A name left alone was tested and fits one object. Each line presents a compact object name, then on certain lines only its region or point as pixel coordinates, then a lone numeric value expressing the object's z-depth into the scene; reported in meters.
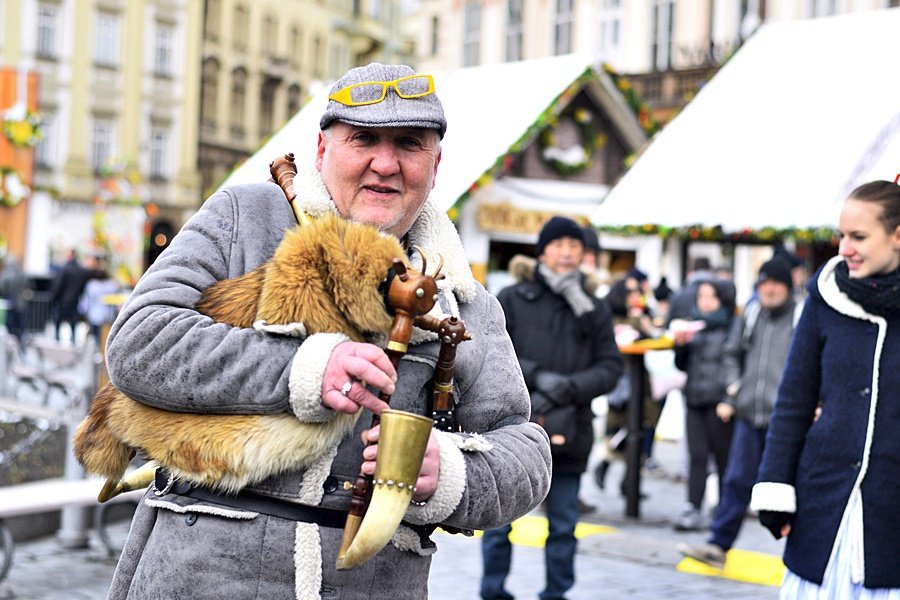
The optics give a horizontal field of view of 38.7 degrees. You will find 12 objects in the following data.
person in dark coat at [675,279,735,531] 8.72
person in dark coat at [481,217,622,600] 6.54
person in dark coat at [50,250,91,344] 21.53
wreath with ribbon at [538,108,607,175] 10.85
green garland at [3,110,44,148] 14.51
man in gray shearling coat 2.19
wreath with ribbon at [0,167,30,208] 14.09
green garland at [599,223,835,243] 7.28
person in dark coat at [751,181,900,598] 3.87
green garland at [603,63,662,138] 11.08
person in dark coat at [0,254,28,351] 22.14
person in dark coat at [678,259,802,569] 7.49
